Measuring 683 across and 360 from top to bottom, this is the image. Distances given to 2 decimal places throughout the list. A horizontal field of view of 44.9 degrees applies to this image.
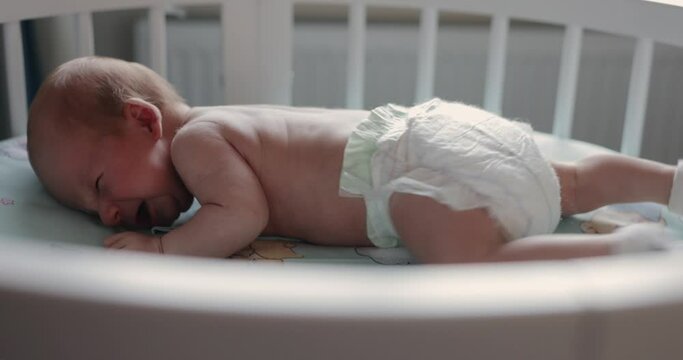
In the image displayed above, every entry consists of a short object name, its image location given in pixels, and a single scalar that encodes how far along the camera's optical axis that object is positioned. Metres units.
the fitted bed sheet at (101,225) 0.88
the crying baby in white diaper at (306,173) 0.81
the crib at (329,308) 0.39
